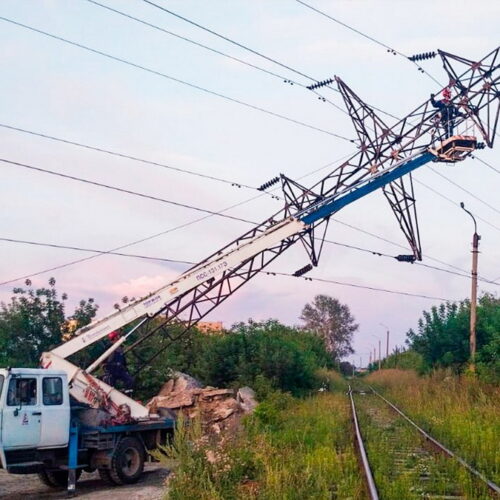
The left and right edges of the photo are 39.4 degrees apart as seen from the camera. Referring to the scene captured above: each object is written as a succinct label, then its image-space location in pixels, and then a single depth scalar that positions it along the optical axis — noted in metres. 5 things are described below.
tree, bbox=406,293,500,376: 29.84
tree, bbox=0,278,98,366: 22.75
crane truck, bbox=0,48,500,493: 13.27
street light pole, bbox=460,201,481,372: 28.20
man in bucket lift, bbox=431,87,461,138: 18.61
